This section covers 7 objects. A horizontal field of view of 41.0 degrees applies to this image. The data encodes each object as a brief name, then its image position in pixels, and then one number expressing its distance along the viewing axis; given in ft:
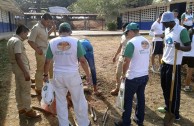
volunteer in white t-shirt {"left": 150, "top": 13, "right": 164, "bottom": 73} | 26.16
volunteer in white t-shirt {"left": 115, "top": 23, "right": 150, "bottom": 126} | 13.34
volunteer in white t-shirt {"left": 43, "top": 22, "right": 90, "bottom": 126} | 12.87
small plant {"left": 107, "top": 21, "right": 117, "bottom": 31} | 103.24
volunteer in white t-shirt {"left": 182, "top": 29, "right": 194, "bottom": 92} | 21.83
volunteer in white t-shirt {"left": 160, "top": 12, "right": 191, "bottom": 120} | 14.84
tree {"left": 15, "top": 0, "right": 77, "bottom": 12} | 198.33
